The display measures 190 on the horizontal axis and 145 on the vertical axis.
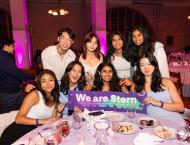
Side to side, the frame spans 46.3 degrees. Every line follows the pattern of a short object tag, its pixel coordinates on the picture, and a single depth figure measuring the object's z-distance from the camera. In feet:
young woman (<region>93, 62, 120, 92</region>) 10.34
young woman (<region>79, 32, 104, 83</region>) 11.18
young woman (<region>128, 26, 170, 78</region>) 10.59
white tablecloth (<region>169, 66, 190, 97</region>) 19.26
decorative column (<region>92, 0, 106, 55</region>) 29.89
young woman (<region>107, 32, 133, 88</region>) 11.37
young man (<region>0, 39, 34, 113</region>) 11.76
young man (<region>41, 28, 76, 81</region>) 11.48
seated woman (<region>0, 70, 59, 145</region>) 8.14
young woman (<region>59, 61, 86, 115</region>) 10.18
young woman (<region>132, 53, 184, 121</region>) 8.45
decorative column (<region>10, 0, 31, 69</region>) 29.50
